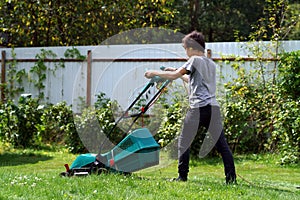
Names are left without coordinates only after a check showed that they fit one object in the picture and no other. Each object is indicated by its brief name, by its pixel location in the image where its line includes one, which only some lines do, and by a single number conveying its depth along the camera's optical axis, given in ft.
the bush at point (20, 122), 40.77
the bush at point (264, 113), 33.77
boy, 22.52
